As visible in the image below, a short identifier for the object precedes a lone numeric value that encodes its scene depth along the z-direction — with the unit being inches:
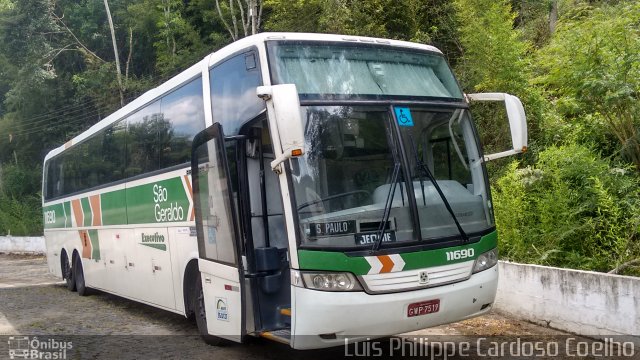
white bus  204.2
